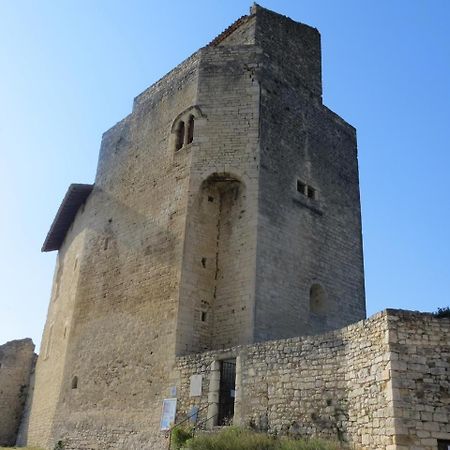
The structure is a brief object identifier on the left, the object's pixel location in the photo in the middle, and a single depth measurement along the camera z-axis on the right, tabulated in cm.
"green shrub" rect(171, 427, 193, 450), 953
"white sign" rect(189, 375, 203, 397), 1005
